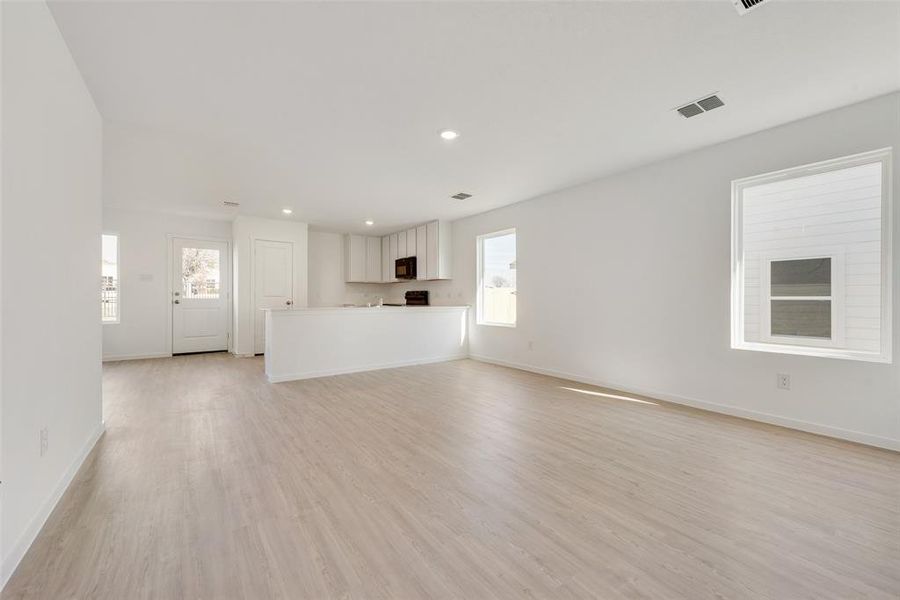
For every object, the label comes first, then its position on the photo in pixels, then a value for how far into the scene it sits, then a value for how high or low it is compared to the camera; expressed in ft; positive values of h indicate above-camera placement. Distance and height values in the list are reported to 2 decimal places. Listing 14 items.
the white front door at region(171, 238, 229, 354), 22.47 +0.17
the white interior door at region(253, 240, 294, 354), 22.72 +1.21
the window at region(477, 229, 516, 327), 19.85 +1.17
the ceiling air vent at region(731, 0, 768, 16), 6.07 +4.85
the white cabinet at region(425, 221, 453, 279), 22.77 +3.07
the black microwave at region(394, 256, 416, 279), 24.79 +2.13
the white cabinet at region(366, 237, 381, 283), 28.66 +3.05
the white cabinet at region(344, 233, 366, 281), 27.66 +3.10
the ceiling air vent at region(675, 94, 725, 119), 9.06 +4.86
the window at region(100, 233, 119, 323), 20.52 +1.07
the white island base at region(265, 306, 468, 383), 16.07 -1.96
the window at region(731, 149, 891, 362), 9.35 +1.14
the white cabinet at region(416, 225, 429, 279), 23.99 +2.99
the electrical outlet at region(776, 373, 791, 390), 10.36 -2.24
